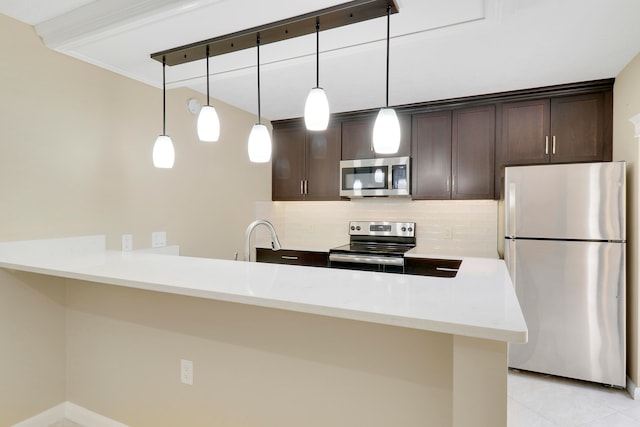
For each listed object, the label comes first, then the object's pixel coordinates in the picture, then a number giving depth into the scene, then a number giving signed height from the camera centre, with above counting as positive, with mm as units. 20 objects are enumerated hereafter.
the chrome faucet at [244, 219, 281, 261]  2031 -177
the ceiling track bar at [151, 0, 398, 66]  1682 +934
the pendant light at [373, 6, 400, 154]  1516 +327
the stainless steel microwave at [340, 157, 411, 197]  3662 +331
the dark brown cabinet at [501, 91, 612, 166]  2971 +691
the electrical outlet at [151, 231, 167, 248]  2809 -250
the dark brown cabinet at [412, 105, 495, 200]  3389 +541
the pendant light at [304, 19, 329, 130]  1556 +433
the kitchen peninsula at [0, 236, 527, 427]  1075 -515
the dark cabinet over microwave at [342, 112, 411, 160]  3824 +758
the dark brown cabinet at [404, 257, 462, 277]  3104 -509
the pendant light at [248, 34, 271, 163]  1796 +324
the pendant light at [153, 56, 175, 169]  2018 +309
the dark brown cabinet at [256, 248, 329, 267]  3705 -525
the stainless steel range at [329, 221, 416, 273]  3357 -405
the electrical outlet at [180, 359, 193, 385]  1888 -863
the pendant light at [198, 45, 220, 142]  1865 +436
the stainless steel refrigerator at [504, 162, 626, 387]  2631 -420
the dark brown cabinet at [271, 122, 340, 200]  4070 +526
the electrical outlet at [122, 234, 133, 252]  2597 -256
